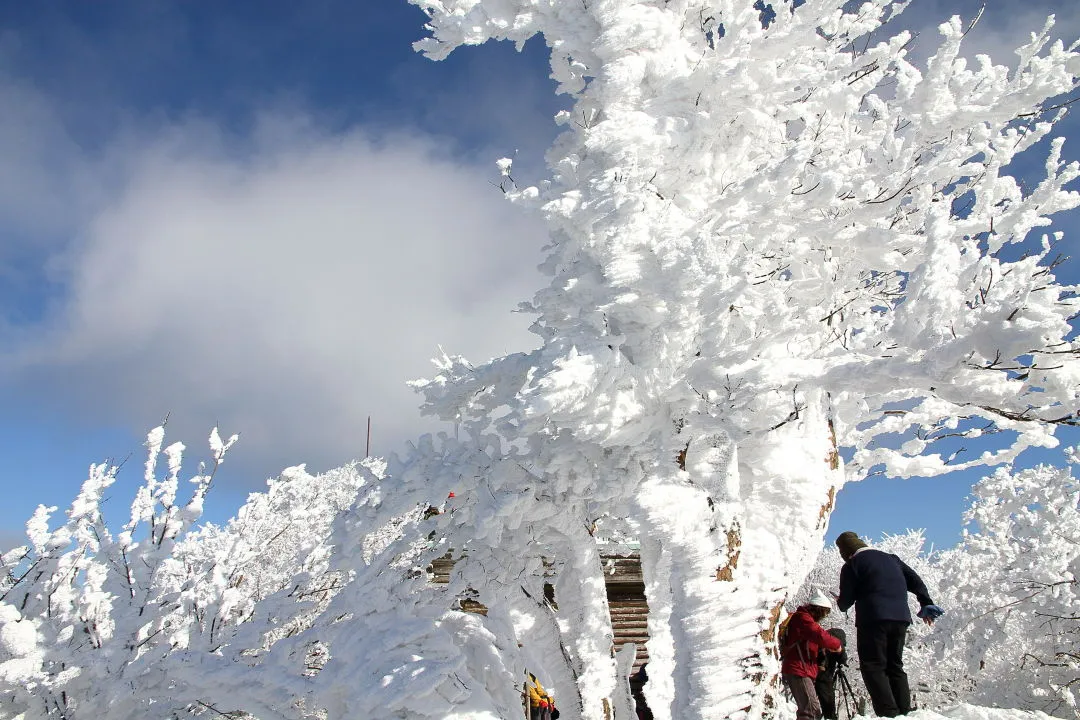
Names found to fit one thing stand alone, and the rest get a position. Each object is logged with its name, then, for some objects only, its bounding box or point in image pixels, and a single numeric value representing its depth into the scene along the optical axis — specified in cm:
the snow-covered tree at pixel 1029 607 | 621
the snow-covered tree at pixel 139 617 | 414
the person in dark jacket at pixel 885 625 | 466
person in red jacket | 526
